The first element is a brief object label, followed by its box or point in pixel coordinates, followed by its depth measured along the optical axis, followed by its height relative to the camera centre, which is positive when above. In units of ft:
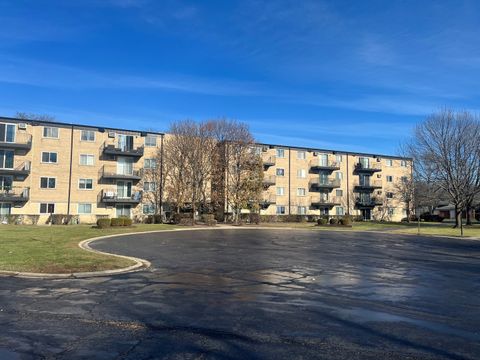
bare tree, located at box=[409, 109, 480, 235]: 162.50 +21.13
